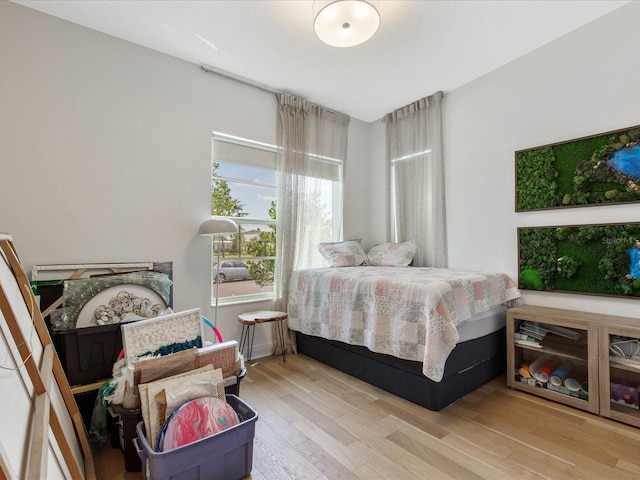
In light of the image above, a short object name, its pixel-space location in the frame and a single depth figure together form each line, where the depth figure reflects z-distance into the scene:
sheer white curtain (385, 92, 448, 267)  3.40
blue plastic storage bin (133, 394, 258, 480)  1.26
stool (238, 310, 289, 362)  2.72
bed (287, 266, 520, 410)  2.04
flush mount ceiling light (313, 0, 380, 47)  1.90
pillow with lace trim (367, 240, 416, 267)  3.45
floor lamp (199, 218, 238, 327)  2.49
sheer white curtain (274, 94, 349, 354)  3.27
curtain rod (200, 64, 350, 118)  2.87
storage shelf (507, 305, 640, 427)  1.92
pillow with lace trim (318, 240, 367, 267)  3.42
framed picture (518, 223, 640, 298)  2.17
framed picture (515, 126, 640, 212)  2.19
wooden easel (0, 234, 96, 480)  0.85
